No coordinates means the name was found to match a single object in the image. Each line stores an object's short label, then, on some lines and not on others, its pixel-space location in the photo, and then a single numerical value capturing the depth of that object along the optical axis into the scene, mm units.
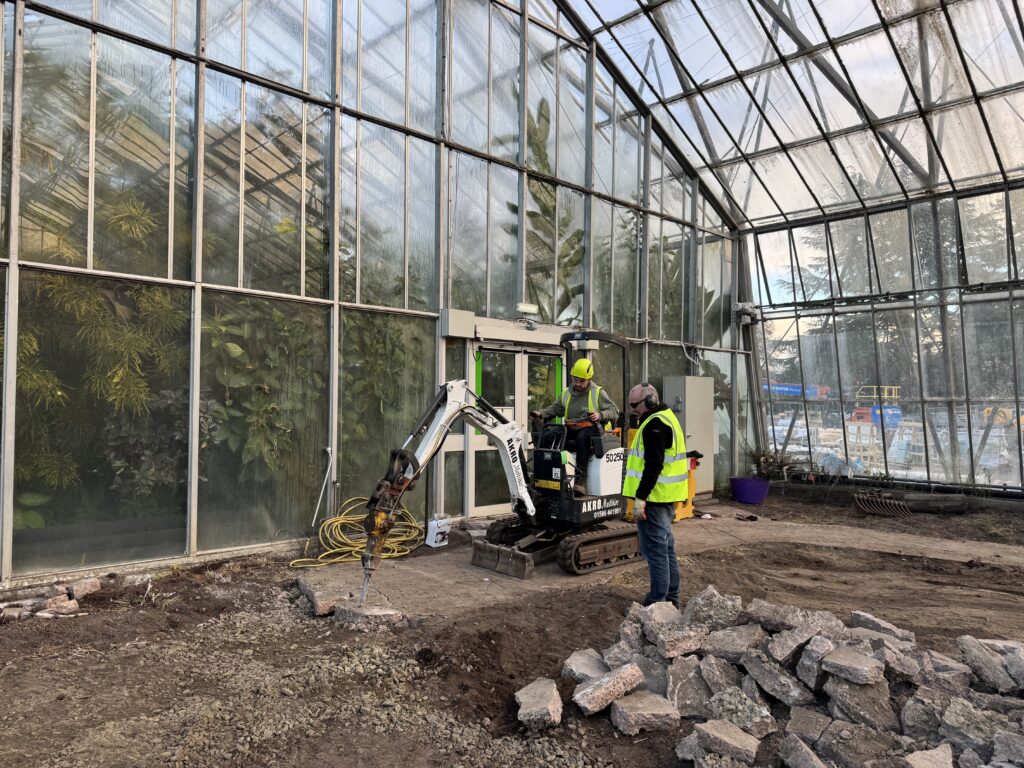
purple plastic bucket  12195
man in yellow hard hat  6781
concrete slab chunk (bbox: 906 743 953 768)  3062
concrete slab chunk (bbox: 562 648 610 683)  4121
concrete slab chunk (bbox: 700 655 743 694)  3854
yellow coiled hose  7230
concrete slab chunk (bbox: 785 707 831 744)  3473
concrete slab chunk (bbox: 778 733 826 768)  3184
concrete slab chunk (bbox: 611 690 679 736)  3650
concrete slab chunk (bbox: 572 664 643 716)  3762
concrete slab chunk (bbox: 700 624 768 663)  4082
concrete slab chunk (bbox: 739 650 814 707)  3771
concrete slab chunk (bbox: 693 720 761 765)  3270
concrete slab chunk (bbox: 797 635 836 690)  3785
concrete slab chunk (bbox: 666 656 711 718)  3793
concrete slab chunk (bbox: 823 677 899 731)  3541
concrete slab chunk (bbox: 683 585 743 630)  4453
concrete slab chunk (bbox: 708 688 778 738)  3576
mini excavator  6664
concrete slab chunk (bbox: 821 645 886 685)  3652
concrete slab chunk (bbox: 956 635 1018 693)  3721
